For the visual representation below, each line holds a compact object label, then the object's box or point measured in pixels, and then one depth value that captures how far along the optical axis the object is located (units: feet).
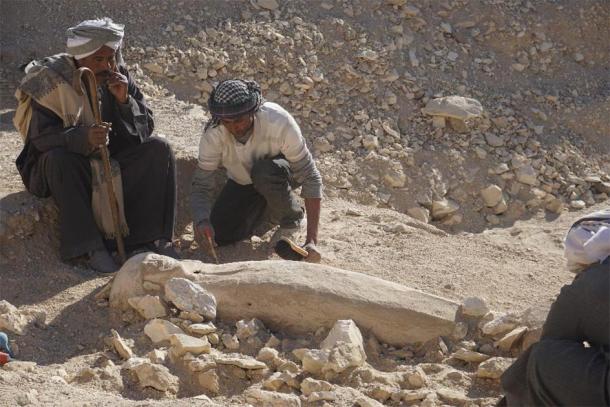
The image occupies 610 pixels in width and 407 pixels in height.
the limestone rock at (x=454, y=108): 22.07
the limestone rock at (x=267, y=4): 23.57
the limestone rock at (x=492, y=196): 20.85
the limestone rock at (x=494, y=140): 22.01
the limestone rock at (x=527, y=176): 21.45
